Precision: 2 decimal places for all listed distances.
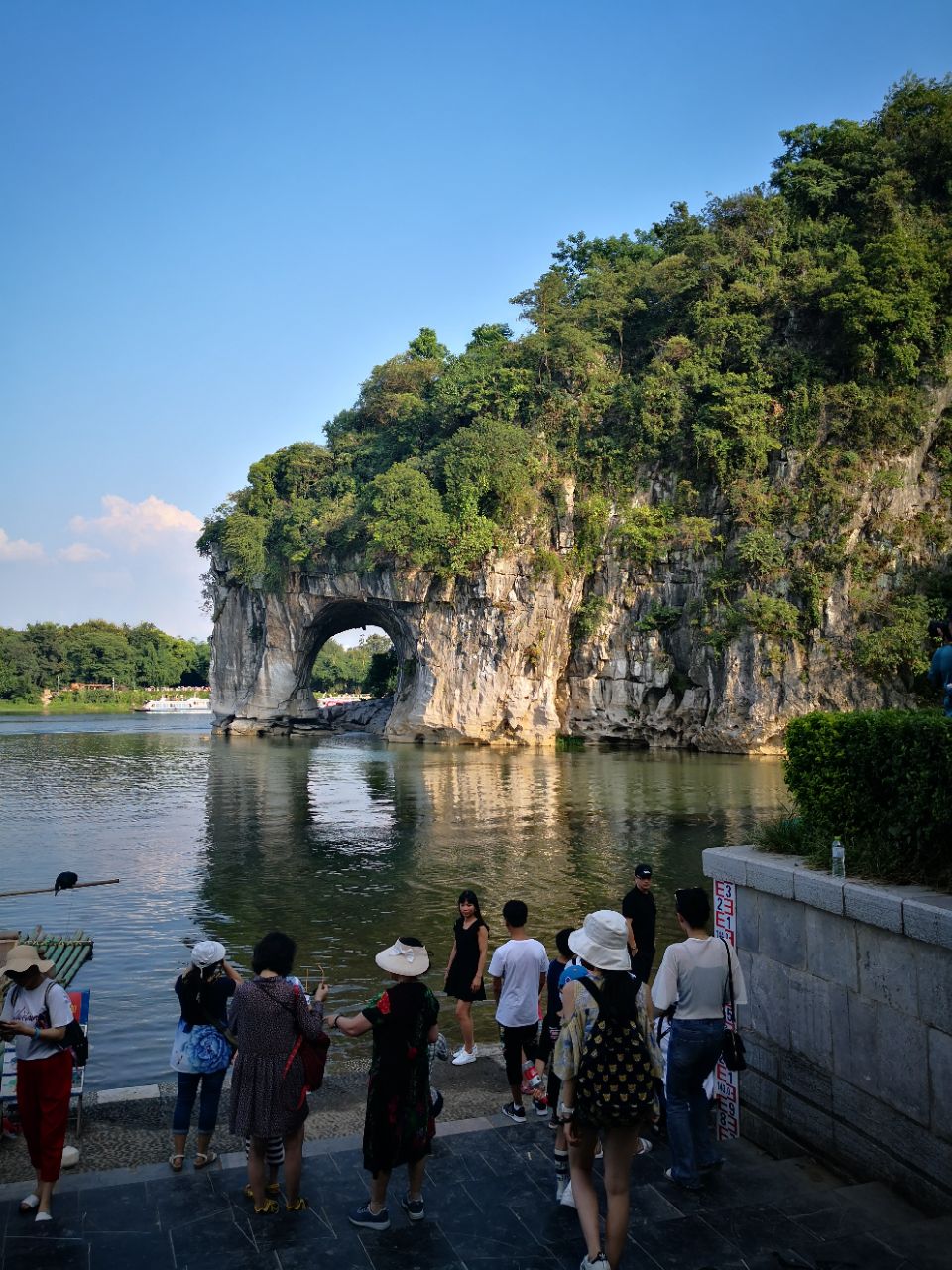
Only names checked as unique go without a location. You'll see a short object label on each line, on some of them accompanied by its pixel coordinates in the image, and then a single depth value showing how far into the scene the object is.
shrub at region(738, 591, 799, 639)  37.94
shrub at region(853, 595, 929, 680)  35.81
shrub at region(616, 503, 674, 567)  43.00
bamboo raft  6.72
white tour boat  90.50
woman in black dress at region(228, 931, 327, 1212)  4.58
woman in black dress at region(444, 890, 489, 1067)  6.82
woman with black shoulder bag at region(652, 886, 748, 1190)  5.01
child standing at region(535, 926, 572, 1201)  4.76
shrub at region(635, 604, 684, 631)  42.59
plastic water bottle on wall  5.47
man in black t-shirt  7.20
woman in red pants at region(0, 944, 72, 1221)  4.67
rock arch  44.84
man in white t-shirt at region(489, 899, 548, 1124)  6.10
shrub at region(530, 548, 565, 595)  44.00
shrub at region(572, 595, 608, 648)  44.75
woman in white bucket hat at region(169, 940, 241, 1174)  5.28
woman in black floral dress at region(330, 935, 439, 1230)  4.46
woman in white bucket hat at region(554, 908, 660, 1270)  4.12
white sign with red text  5.93
